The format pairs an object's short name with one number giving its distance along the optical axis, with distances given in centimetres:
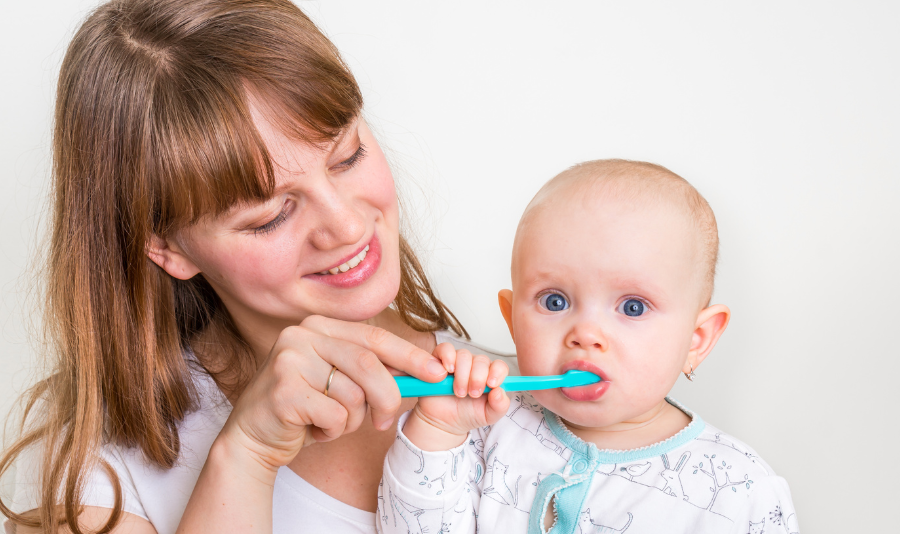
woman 74
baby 76
